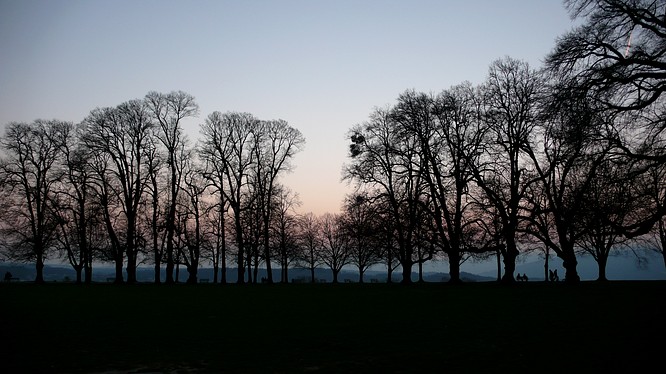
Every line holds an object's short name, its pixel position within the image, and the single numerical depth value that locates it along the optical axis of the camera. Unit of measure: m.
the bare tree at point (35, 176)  46.88
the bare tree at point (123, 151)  46.31
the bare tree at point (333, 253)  92.44
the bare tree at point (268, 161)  52.31
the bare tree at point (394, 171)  41.25
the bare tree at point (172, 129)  48.69
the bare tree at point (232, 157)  49.88
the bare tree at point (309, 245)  89.94
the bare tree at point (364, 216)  42.09
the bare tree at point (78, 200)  46.25
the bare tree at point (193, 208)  50.34
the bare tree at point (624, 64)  17.52
